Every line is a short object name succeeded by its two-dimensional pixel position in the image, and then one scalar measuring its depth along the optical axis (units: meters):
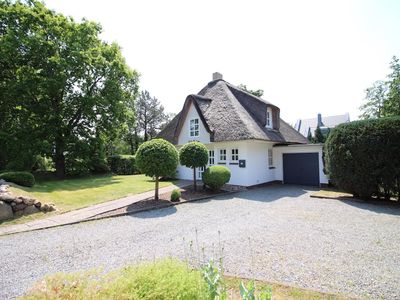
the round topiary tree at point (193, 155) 12.77
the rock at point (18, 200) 8.38
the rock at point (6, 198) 8.16
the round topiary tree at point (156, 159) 10.40
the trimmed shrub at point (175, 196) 10.88
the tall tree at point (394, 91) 24.96
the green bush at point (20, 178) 11.47
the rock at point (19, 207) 8.35
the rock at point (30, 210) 8.55
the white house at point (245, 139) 14.78
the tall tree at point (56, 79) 18.20
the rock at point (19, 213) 8.34
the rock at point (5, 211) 8.00
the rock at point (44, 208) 8.92
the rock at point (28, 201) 8.58
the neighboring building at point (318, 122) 41.91
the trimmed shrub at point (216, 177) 12.73
